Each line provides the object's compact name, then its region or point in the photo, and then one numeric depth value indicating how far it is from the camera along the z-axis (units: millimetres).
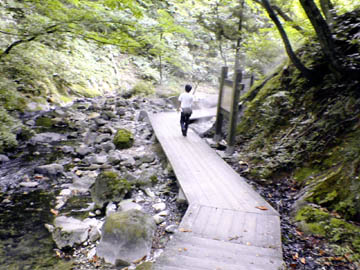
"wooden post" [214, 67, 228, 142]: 8363
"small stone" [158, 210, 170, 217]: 5352
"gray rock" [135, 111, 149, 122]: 12805
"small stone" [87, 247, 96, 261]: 4247
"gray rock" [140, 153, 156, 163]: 8234
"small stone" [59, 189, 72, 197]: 6298
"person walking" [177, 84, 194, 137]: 8250
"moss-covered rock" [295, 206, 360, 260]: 3623
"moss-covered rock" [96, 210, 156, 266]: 4004
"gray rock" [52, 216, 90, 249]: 4582
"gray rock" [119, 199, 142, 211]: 5535
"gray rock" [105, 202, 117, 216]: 5538
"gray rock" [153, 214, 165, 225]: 5091
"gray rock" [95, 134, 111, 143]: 9813
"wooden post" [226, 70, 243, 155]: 7115
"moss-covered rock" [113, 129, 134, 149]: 9367
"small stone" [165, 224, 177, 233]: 4767
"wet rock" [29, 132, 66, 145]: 9177
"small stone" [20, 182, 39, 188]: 6484
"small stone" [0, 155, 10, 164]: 7441
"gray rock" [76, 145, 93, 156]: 8595
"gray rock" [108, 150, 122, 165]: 8117
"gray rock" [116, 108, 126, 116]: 13659
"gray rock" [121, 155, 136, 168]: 7984
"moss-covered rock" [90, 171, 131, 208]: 5852
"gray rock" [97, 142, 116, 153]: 9143
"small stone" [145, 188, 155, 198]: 6219
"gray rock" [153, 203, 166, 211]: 5643
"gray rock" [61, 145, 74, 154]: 8741
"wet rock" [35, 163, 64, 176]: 7102
